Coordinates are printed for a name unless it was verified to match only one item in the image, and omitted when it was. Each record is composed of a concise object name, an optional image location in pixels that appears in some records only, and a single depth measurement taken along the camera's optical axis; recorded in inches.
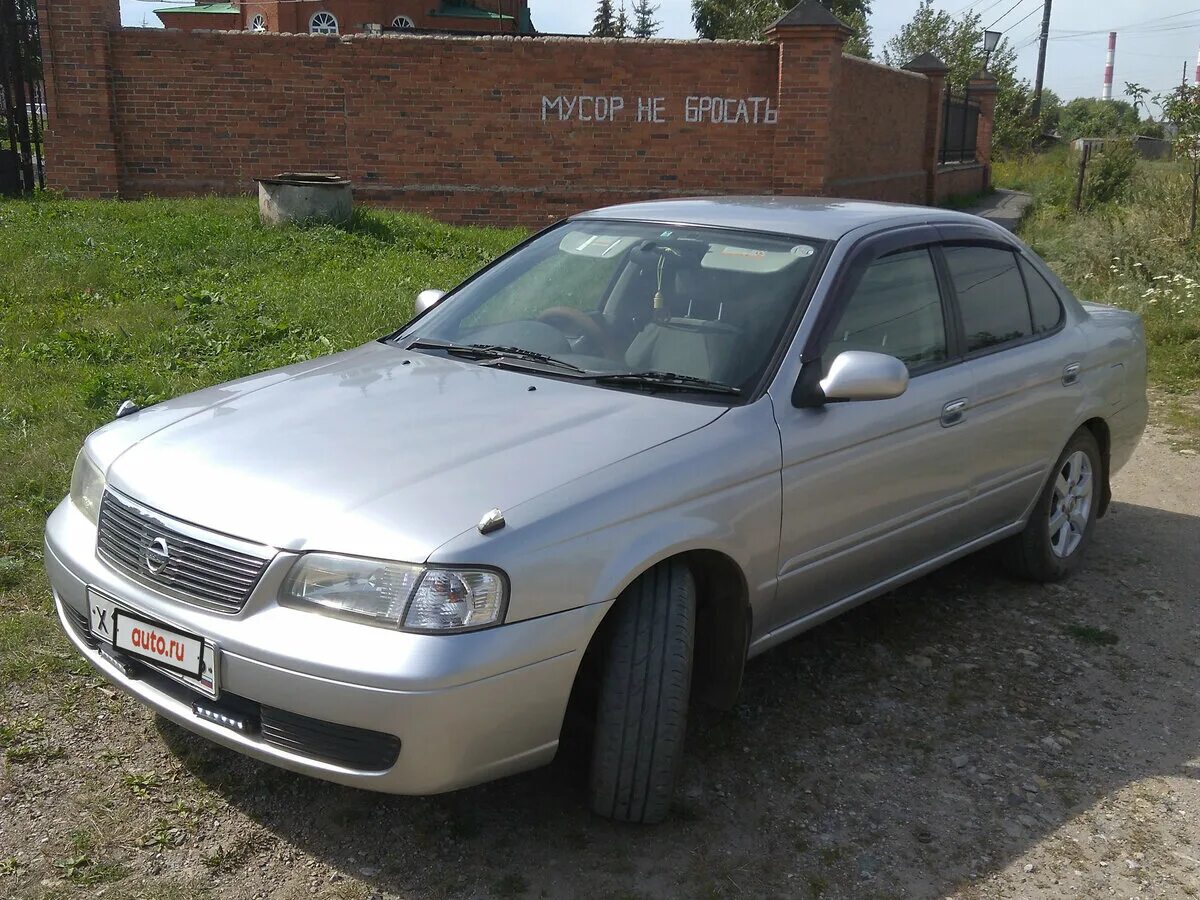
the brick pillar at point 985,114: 1074.1
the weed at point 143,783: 129.0
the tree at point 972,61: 1418.6
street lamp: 1225.9
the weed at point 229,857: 116.7
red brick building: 1202.6
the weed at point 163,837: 119.9
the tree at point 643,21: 2070.6
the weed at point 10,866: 115.2
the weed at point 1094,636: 179.0
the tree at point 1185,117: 531.2
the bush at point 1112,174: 756.0
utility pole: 1770.4
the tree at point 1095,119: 1562.5
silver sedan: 107.3
